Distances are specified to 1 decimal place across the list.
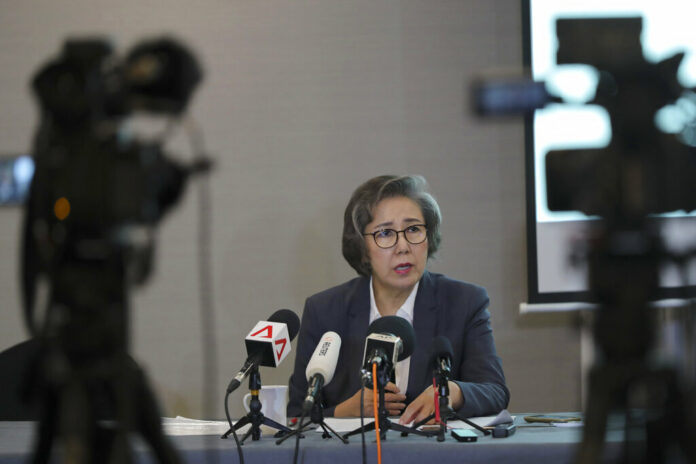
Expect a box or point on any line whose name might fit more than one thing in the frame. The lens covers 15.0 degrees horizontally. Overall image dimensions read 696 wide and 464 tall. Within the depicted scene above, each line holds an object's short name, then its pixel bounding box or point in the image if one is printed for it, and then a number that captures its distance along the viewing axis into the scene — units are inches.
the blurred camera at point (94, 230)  142.5
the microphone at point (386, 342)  199.1
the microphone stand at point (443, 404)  202.3
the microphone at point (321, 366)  198.2
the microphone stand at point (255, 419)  202.6
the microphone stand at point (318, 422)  203.0
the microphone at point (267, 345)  202.9
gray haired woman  219.1
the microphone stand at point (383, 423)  198.7
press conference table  200.5
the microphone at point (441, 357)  203.3
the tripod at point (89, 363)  141.1
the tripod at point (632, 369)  142.5
